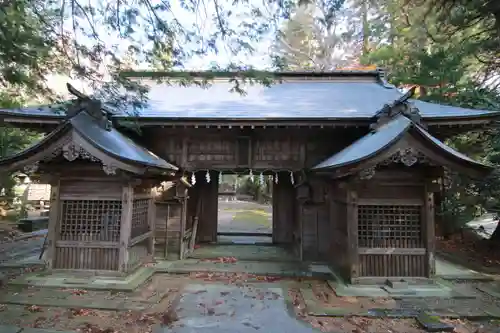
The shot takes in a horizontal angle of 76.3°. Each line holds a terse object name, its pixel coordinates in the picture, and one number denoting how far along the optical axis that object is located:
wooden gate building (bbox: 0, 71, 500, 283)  6.45
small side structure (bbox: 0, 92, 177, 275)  7.16
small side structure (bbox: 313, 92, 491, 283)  6.83
